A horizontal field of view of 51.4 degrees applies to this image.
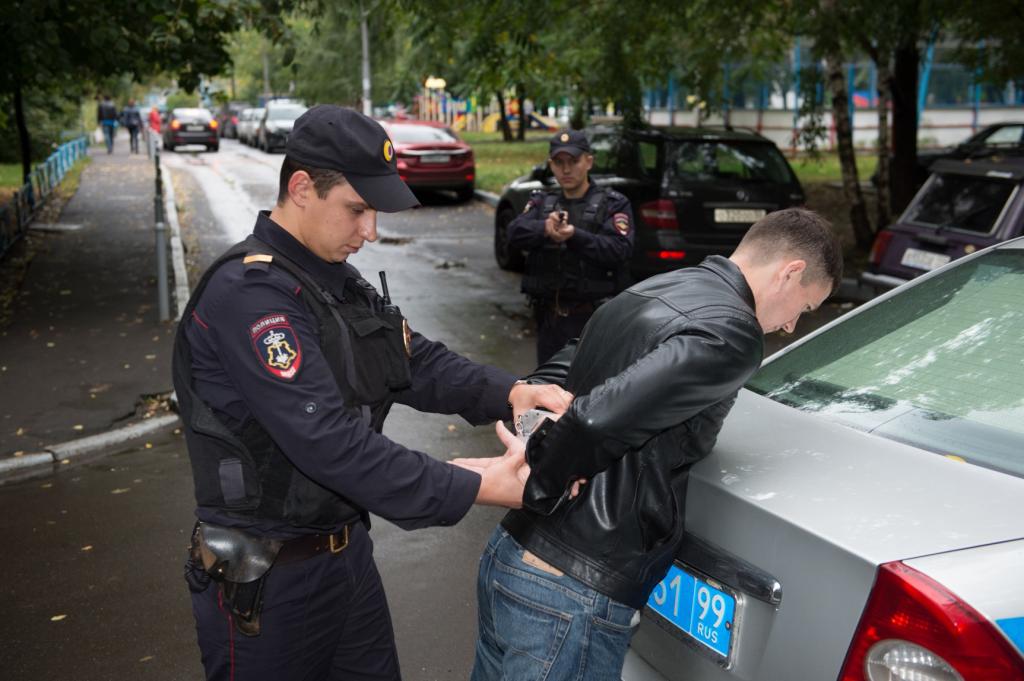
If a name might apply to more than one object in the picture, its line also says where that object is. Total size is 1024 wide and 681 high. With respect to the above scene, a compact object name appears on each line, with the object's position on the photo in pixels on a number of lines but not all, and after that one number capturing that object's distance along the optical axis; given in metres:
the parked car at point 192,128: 36.84
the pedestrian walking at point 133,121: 35.66
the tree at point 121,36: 9.27
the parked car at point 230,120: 47.12
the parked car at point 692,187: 10.63
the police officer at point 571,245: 5.86
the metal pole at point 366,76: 35.06
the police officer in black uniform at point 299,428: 2.17
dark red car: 20.44
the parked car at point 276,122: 34.41
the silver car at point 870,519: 1.87
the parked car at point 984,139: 19.81
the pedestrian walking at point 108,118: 36.09
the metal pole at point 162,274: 9.92
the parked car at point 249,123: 39.93
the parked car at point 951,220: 8.66
